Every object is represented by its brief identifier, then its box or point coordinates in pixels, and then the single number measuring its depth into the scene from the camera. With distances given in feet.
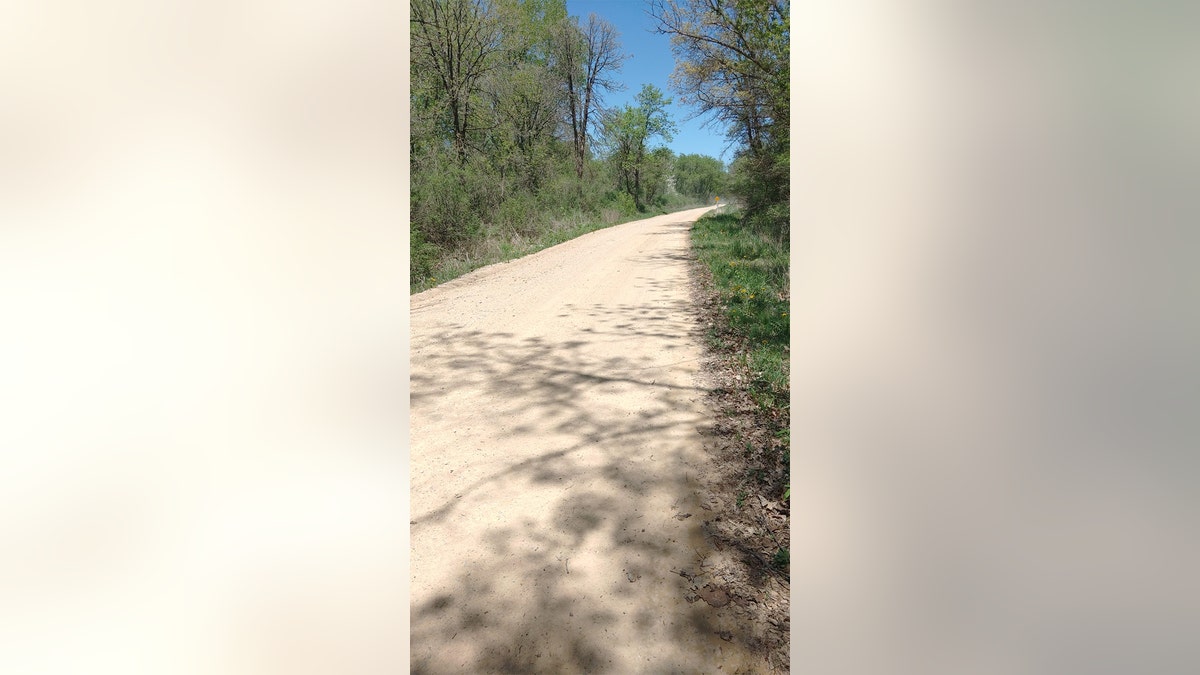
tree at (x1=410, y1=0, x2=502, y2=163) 46.88
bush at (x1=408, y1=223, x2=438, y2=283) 34.41
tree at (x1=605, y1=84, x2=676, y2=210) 112.98
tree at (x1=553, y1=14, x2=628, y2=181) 84.74
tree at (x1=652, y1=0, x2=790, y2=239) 27.63
